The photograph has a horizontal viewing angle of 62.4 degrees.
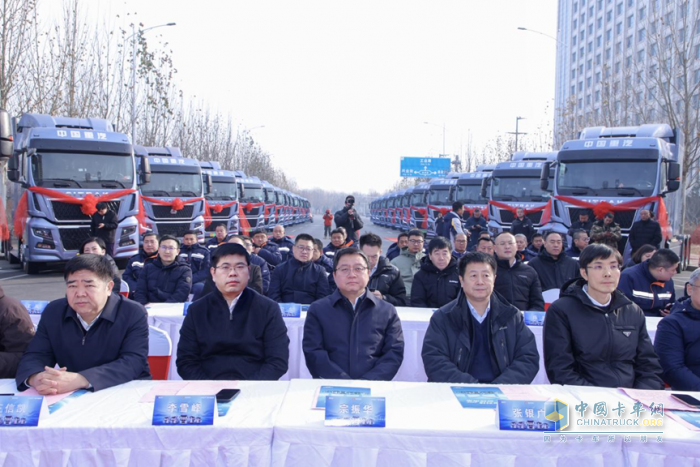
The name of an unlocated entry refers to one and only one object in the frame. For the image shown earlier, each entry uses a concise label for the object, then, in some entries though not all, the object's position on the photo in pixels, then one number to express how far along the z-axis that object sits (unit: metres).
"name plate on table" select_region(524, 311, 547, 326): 4.86
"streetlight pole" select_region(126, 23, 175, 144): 21.25
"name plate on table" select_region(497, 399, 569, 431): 2.39
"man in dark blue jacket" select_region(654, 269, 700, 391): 3.77
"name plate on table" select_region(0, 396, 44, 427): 2.40
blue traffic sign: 44.25
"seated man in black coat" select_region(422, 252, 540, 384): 3.55
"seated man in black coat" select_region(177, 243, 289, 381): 3.74
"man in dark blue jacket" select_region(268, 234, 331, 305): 6.55
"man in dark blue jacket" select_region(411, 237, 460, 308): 5.87
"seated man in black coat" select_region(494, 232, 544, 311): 5.91
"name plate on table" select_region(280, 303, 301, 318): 4.95
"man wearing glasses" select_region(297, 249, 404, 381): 3.82
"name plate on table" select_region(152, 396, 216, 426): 2.42
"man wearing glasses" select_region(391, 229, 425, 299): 7.20
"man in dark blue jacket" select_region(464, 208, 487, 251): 14.52
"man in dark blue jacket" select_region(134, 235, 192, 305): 6.69
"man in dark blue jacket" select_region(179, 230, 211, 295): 8.31
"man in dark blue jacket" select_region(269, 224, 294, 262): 10.19
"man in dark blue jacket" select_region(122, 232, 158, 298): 7.17
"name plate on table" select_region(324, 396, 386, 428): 2.39
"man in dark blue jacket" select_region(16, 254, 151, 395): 3.27
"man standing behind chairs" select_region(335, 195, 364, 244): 12.58
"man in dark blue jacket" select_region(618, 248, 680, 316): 5.54
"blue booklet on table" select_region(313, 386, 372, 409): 2.66
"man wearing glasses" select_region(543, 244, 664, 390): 3.55
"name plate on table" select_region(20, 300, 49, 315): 4.84
